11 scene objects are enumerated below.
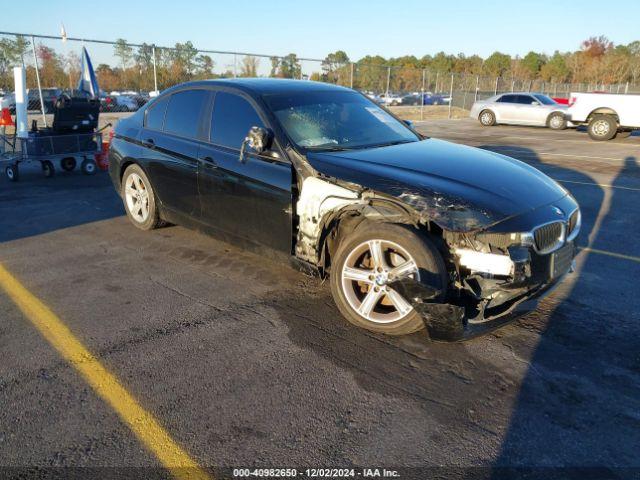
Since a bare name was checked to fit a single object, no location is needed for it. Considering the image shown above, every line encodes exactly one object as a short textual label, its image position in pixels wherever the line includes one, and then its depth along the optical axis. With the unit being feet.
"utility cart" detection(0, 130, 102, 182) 28.86
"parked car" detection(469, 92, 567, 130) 66.85
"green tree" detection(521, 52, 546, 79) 272.51
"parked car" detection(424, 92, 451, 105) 162.42
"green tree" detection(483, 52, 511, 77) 277.03
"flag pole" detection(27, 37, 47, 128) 41.52
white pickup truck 53.42
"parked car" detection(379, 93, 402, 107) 145.07
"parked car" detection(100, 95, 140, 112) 90.27
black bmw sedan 10.53
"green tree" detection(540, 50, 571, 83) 254.27
